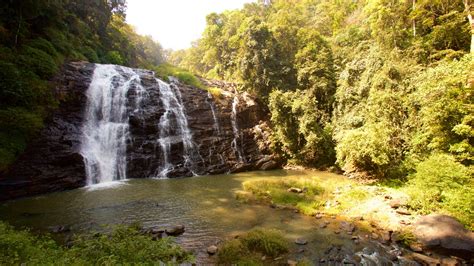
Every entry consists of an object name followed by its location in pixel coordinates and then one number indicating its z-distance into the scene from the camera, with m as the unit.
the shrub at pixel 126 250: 5.75
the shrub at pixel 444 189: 8.89
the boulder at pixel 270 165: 22.16
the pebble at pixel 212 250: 7.42
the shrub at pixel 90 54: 26.27
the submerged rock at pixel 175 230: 8.66
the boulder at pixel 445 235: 7.37
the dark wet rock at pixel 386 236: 8.26
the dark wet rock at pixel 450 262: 6.95
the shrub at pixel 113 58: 29.90
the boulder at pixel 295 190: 13.50
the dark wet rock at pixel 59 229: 8.78
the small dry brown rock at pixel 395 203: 10.21
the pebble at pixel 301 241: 8.08
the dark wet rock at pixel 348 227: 8.96
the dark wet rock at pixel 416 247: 7.68
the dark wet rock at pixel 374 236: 8.44
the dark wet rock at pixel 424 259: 7.04
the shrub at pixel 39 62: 16.05
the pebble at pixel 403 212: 9.69
